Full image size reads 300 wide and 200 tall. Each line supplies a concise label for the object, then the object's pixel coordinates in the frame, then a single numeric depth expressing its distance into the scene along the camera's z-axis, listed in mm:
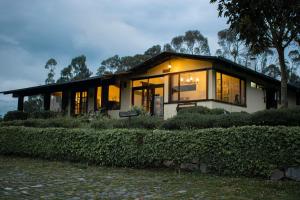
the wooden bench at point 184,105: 14975
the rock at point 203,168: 7598
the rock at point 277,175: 6662
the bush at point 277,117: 7801
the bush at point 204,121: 8475
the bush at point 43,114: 17659
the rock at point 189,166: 7776
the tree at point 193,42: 40783
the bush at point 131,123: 10275
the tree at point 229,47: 38870
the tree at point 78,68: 46340
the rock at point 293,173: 6497
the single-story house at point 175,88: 15051
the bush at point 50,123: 12248
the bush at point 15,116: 18480
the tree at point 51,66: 46414
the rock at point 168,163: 8156
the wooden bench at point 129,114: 10989
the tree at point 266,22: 9344
